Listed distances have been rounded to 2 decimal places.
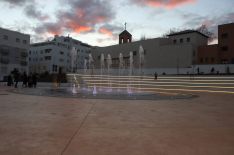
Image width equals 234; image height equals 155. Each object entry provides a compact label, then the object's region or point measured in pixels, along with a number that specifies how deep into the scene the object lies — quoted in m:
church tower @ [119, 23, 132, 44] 50.78
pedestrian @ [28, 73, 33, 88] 19.35
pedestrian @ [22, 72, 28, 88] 19.41
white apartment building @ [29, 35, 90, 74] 55.42
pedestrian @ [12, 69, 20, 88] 18.94
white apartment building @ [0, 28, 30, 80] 43.85
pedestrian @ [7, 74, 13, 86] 21.29
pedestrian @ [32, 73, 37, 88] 19.56
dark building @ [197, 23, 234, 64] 31.24
